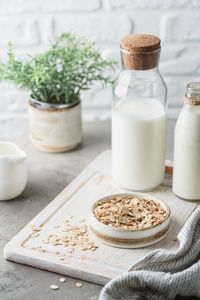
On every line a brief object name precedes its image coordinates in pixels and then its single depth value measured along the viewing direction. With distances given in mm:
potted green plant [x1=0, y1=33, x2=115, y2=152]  1050
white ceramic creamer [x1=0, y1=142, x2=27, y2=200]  917
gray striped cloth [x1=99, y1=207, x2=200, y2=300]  723
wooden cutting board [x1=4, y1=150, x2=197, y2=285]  785
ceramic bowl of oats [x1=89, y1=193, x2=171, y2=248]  819
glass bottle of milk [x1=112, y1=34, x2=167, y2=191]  932
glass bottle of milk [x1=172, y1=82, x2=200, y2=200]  886
